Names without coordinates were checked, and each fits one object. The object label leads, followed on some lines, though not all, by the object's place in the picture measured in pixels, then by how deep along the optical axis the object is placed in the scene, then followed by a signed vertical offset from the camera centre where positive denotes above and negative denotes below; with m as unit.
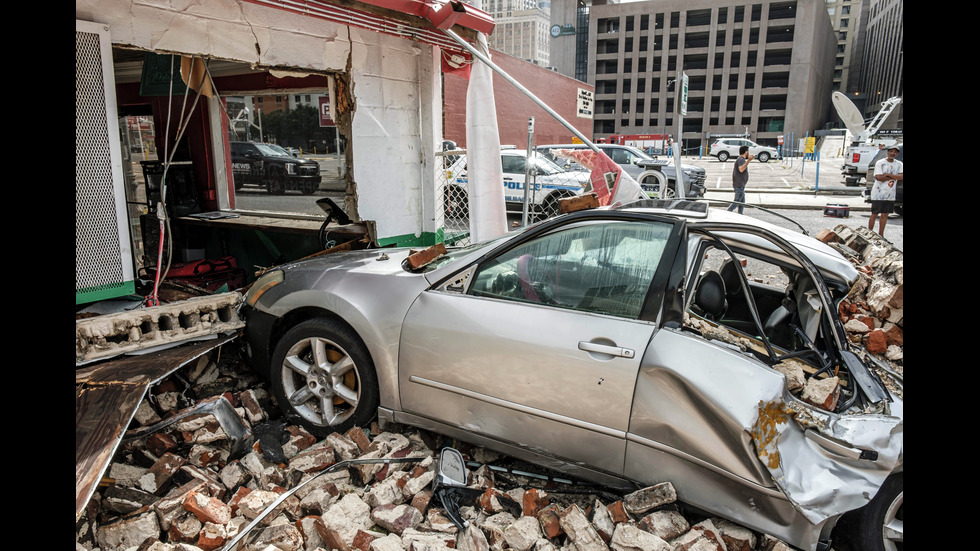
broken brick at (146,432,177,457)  3.29 -1.53
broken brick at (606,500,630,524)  2.64 -1.53
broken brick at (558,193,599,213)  3.54 -0.14
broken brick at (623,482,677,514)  2.56 -1.43
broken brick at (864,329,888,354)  3.64 -1.02
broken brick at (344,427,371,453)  3.29 -1.49
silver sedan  2.44 -0.92
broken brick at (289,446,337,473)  3.19 -1.58
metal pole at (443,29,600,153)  5.33 +0.98
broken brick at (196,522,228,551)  2.63 -1.65
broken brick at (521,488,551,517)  2.77 -1.56
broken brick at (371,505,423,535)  2.72 -1.61
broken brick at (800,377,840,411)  2.65 -0.98
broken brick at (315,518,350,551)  2.59 -1.63
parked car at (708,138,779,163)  39.47 +2.12
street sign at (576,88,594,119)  27.74 +4.18
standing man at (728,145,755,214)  13.54 +0.25
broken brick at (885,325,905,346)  3.95 -1.06
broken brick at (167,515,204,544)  2.65 -1.64
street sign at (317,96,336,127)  10.57 +1.21
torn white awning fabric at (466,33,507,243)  5.64 +0.18
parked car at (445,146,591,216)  11.29 -0.05
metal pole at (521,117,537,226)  6.00 +0.23
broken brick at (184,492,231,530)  2.73 -1.59
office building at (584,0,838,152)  67.94 +14.68
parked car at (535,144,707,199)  15.66 +0.34
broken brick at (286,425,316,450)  3.46 -1.58
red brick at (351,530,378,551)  2.54 -1.60
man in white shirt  10.92 -0.08
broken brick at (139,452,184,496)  3.02 -1.58
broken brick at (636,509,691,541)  2.54 -1.53
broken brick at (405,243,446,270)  3.45 -0.47
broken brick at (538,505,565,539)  2.66 -1.59
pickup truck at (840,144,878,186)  19.69 +0.68
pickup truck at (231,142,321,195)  15.59 +0.17
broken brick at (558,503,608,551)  2.56 -1.58
